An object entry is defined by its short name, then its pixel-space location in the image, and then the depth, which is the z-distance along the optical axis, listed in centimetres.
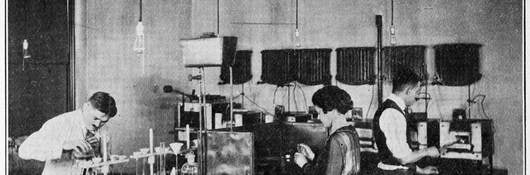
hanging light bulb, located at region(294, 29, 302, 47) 672
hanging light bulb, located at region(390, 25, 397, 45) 572
